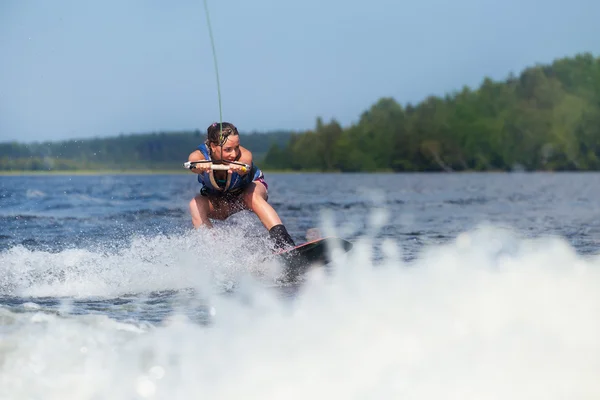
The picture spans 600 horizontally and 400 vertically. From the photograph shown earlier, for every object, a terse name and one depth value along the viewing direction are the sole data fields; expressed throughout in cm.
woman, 1697
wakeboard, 1672
